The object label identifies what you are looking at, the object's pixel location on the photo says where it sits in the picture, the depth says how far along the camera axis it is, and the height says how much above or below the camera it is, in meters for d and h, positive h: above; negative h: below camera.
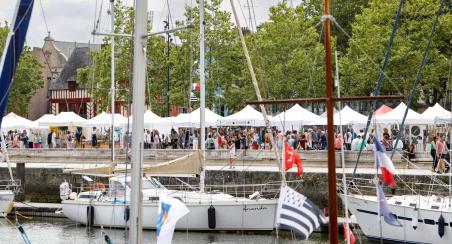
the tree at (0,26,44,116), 86.69 +7.16
